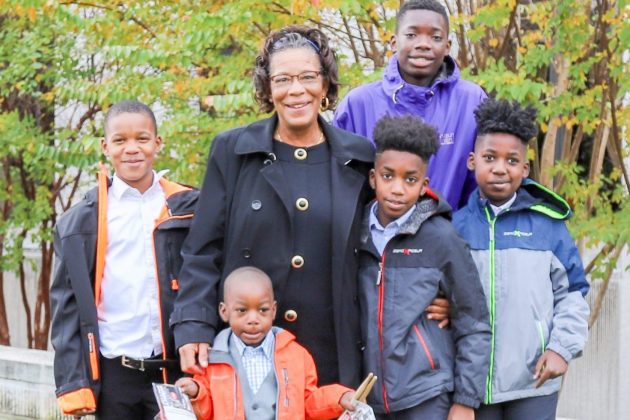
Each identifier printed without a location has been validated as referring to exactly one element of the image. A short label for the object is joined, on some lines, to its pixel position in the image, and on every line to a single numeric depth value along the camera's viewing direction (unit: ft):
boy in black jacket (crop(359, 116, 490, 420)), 13.84
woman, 14.05
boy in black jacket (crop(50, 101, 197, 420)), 14.97
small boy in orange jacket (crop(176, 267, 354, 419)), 13.80
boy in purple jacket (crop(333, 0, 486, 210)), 15.40
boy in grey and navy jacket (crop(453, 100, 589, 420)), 14.19
